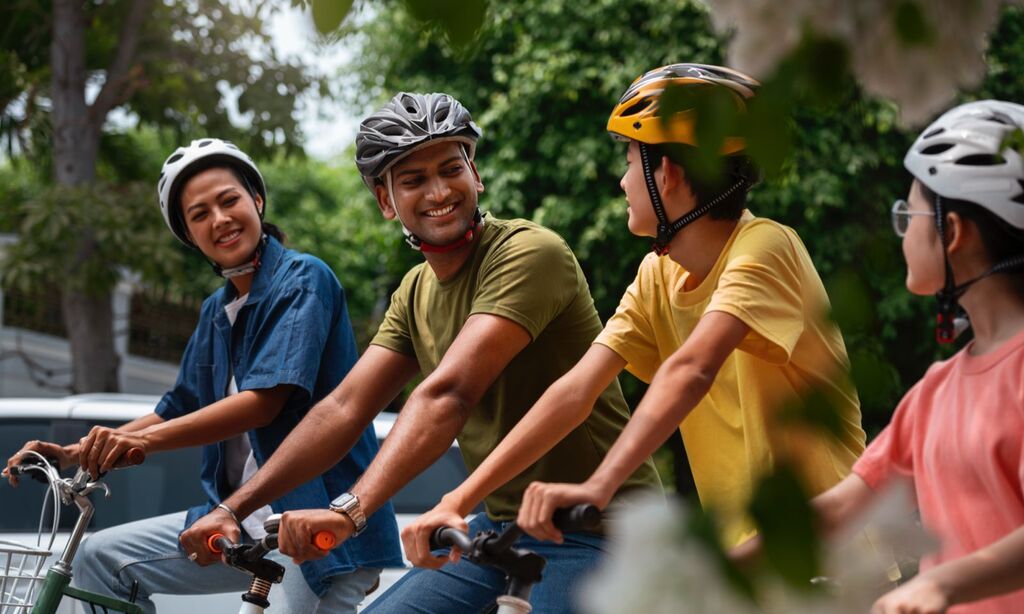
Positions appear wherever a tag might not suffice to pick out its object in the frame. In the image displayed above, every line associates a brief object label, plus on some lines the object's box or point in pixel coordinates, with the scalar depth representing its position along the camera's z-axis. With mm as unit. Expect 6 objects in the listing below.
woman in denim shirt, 3711
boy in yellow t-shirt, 2564
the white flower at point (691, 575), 1305
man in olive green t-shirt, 3084
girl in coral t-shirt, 2133
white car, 6707
